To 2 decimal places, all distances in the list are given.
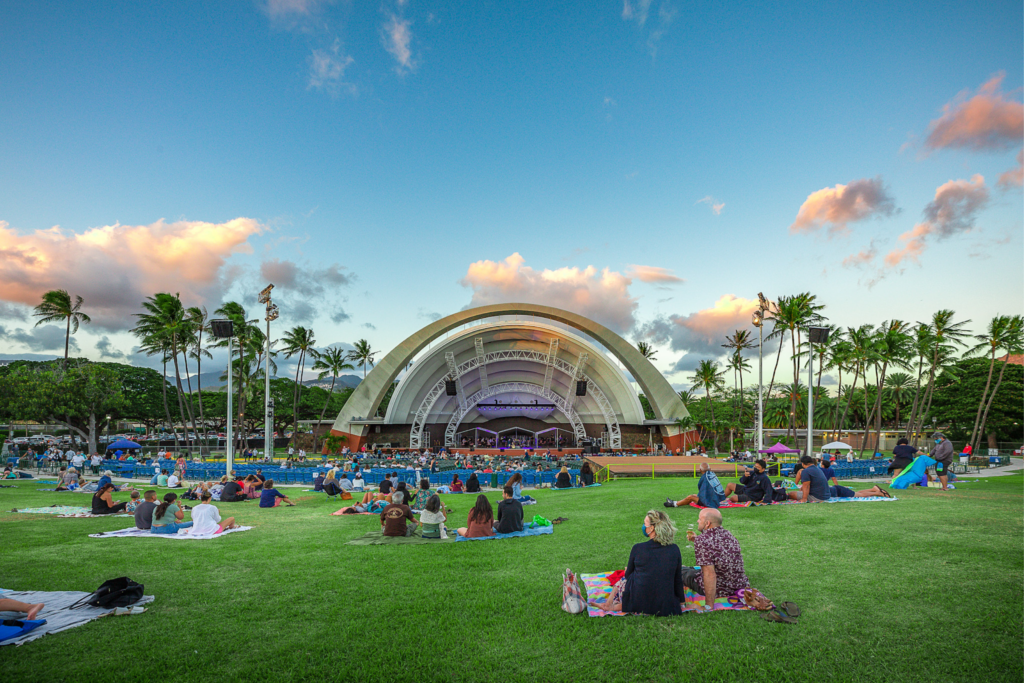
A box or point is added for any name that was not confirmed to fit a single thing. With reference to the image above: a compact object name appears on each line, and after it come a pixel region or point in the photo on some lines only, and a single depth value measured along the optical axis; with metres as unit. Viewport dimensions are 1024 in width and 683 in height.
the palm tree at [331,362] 59.78
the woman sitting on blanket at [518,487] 13.95
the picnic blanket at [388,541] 9.11
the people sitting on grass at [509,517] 9.88
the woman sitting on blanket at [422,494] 14.23
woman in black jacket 5.38
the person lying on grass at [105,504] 12.90
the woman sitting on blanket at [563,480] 19.96
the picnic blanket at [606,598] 5.52
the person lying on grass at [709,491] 10.81
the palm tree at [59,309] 42.88
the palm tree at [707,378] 64.38
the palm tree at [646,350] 86.19
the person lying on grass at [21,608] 5.04
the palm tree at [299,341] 55.28
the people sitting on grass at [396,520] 9.66
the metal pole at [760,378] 29.22
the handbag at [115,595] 5.66
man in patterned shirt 5.71
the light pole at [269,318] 30.92
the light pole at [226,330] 23.08
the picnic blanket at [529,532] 9.57
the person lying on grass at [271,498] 14.40
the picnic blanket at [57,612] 5.02
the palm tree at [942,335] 41.88
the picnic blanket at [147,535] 9.73
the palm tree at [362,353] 75.19
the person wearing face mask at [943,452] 15.63
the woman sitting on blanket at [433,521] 9.54
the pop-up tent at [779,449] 27.38
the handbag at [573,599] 5.52
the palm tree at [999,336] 39.59
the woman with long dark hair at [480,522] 9.64
